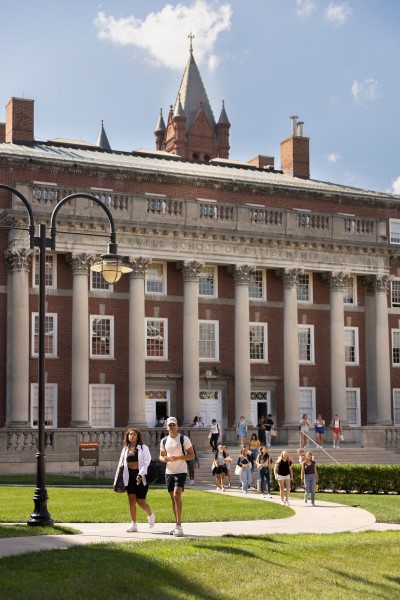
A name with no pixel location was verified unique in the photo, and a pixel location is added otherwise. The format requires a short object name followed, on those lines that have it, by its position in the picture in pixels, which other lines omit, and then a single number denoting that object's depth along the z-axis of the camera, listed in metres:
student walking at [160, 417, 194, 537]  19.11
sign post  40.19
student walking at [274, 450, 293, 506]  30.53
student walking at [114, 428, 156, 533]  19.30
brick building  49.09
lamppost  20.45
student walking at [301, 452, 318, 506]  30.84
